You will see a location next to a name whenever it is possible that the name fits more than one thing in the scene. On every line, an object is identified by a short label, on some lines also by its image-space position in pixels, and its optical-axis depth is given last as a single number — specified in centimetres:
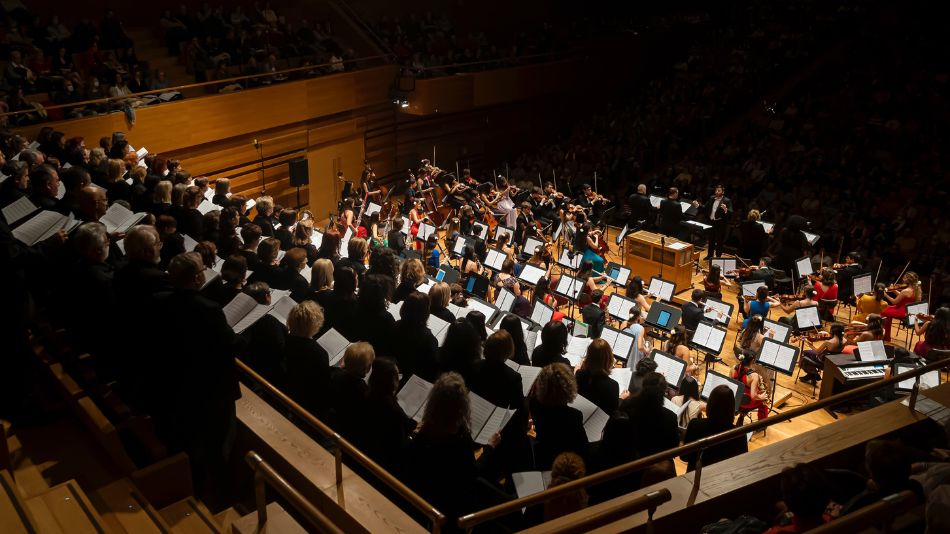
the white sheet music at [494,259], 1041
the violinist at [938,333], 793
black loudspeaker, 1450
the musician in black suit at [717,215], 1291
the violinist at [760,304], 917
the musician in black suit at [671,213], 1319
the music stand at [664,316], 871
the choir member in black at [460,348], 505
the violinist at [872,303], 964
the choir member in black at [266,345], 482
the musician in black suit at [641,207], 1399
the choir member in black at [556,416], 436
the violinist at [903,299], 941
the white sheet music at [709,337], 796
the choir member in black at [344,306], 548
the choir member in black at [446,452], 380
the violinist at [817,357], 820
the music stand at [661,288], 937
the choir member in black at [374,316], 537
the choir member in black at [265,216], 801
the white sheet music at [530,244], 1124
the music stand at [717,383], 649
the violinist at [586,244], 1134
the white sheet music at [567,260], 1089
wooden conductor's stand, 1166
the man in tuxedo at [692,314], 871
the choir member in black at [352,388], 431
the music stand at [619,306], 873
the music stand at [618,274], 983
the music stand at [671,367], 682
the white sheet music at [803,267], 1055
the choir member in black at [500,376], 476
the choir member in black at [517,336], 562
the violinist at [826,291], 976
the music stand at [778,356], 750
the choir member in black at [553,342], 560
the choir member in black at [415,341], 514
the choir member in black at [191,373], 389
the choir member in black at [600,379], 503
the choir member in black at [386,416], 410
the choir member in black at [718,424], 449
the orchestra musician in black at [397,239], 1075
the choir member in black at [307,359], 457
